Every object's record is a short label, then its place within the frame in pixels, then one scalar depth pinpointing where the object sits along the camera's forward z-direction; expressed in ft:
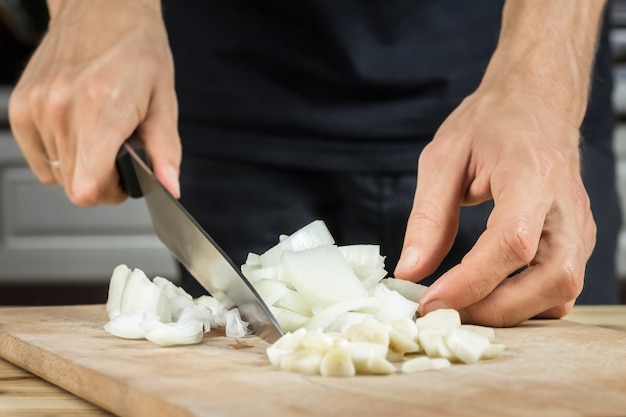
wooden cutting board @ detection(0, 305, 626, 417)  1.87
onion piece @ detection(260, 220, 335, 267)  2.46
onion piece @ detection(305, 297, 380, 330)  2.28
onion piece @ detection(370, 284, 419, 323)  2.30
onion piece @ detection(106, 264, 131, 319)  2.43
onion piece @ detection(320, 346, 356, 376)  2.00
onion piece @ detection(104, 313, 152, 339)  2.26
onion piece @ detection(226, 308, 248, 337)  2.31
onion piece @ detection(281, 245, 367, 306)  2.32
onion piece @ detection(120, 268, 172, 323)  2.36
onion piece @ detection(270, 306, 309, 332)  2.32
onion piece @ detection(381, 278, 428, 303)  2.41
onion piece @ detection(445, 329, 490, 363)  2.08
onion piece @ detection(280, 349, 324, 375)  2.01
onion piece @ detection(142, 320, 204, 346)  2.20
